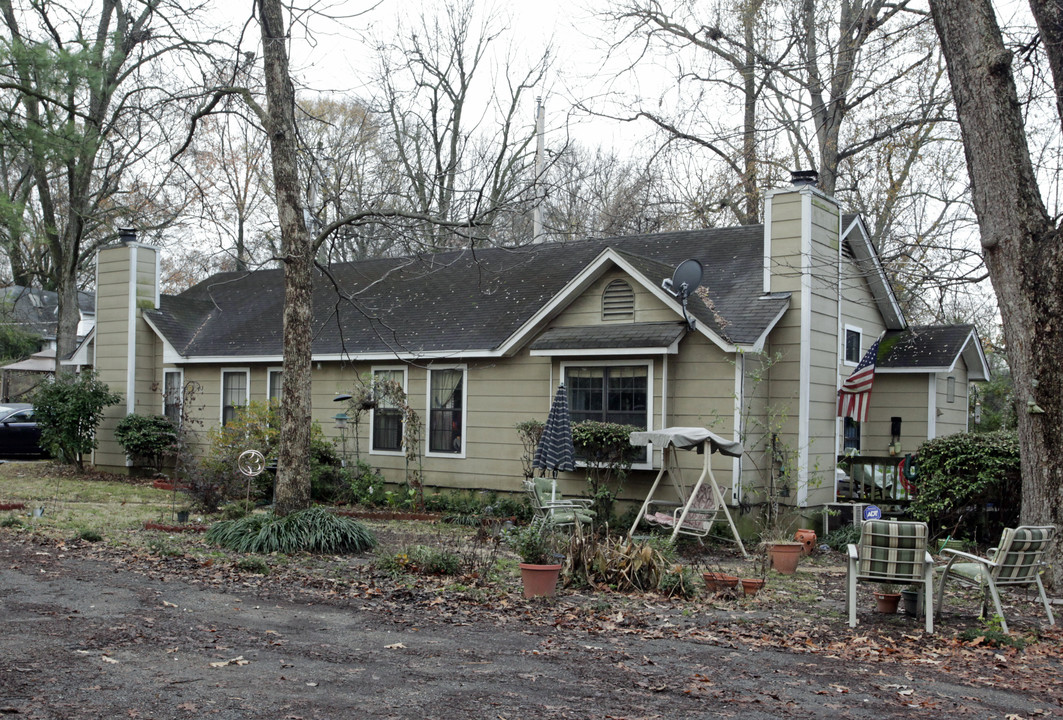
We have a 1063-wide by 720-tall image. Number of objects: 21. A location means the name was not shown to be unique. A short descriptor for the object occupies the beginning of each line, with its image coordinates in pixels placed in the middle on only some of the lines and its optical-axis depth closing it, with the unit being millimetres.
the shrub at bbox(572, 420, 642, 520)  13734
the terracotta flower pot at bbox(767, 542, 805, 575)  11031
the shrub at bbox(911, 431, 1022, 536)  13055
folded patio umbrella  12117
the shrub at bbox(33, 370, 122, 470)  19750
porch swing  11945
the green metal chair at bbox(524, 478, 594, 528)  11625
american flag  14758
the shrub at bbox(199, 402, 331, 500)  14555
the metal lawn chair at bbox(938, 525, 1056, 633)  7910
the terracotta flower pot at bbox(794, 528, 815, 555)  12820
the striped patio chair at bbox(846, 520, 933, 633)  7879
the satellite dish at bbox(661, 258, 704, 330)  13562
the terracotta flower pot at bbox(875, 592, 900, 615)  8531
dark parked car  24516
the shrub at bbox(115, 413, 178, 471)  19516
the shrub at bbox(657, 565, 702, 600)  9023
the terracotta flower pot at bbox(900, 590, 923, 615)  8320
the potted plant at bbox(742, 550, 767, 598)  9141
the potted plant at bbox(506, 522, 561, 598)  8648
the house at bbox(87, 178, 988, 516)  14023
